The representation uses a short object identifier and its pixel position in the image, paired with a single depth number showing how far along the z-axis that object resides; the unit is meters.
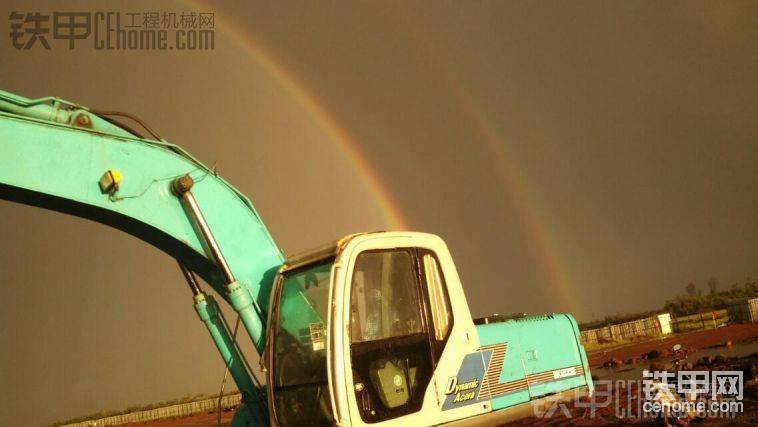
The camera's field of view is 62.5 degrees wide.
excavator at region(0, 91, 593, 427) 4.64
